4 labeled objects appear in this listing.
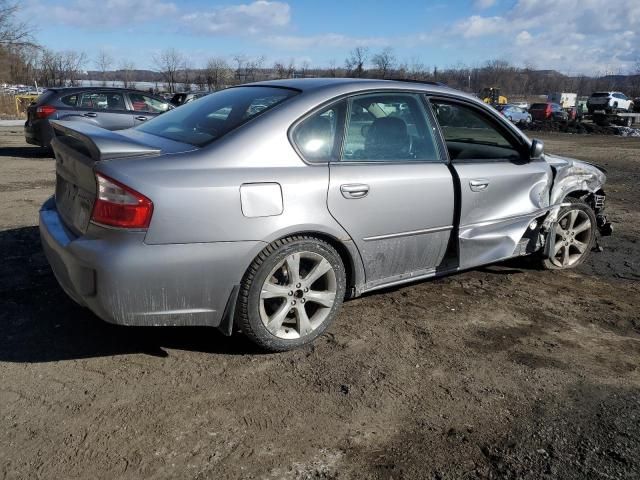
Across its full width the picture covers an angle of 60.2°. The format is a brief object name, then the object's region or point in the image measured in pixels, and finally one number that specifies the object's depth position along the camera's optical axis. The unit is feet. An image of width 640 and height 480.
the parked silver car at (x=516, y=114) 124.06
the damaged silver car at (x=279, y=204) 9.42
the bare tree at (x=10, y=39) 102.73
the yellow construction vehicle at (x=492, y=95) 170.94
